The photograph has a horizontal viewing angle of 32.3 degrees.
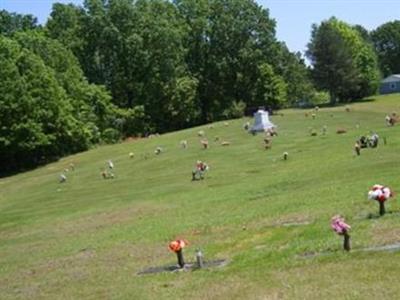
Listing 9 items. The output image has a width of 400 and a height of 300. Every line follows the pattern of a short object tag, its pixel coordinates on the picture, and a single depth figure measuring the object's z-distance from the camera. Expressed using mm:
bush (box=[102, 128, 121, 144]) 79512
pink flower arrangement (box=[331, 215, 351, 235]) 15570
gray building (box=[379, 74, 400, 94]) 138875
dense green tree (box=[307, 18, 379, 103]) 103500
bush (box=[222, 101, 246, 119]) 90938
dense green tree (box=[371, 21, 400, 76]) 166250
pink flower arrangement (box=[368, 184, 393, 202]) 18438
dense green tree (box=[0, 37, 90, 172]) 65188
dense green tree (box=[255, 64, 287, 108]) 92875
